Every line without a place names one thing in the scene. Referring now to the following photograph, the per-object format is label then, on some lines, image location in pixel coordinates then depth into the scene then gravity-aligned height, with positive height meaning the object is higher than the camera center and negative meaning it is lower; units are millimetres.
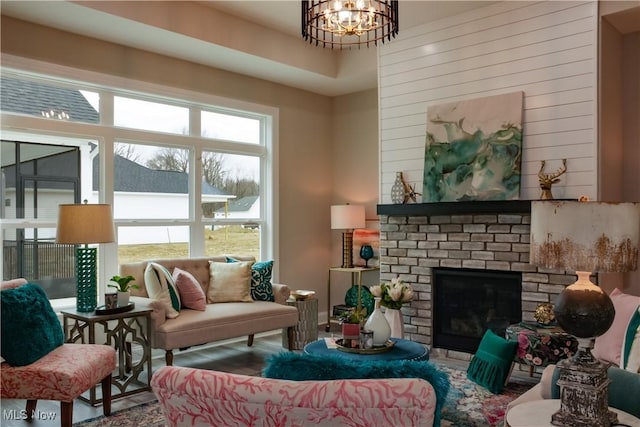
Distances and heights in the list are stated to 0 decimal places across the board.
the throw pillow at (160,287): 4078 -603
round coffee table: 3285 -909
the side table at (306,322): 5074 -1087
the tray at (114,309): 3604 -688
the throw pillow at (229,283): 4719 -662
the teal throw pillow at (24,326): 2797 -629
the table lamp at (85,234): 3557 -176
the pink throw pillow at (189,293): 4328 -683
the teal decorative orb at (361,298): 5840 -993
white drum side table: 1812 -730
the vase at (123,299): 3766 -637
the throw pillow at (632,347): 2359 -637
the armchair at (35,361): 2791 -824
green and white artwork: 4293 +479
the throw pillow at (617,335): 2771 -669
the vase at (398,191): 4930 +152
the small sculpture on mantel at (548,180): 3994 +201
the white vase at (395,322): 4734 -1009
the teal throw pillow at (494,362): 3691 -1079
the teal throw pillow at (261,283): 4852 -679
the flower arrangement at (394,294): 4684 -754
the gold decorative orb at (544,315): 3832 -773
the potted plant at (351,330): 3436 -784
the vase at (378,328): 3422 -767
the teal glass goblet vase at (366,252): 5820 -484
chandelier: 2777 +1009
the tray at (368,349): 3330 -884
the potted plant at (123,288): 3777 -575
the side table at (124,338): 3532 -907
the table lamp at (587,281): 1740 -256
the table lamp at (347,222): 5750 -154
